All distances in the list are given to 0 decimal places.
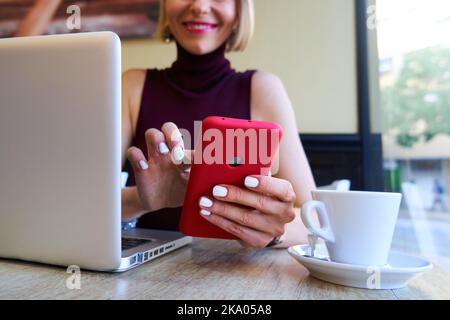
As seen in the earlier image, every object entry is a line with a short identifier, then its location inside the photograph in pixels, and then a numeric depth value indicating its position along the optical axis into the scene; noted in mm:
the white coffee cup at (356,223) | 406
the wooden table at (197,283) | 356
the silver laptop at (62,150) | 387
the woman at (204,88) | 1031
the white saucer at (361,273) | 377
